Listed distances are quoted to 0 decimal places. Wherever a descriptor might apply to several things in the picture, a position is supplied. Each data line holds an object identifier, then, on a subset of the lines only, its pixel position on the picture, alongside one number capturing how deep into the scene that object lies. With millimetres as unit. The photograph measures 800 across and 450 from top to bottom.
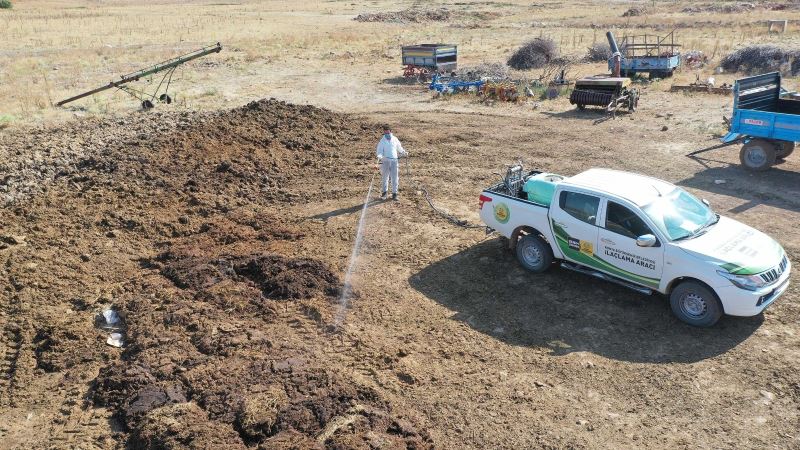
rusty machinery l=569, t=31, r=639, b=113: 22062
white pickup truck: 9109
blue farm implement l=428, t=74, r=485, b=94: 26297
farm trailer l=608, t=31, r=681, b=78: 27797
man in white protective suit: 14547
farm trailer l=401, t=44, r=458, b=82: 30406
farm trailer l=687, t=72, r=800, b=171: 15430
